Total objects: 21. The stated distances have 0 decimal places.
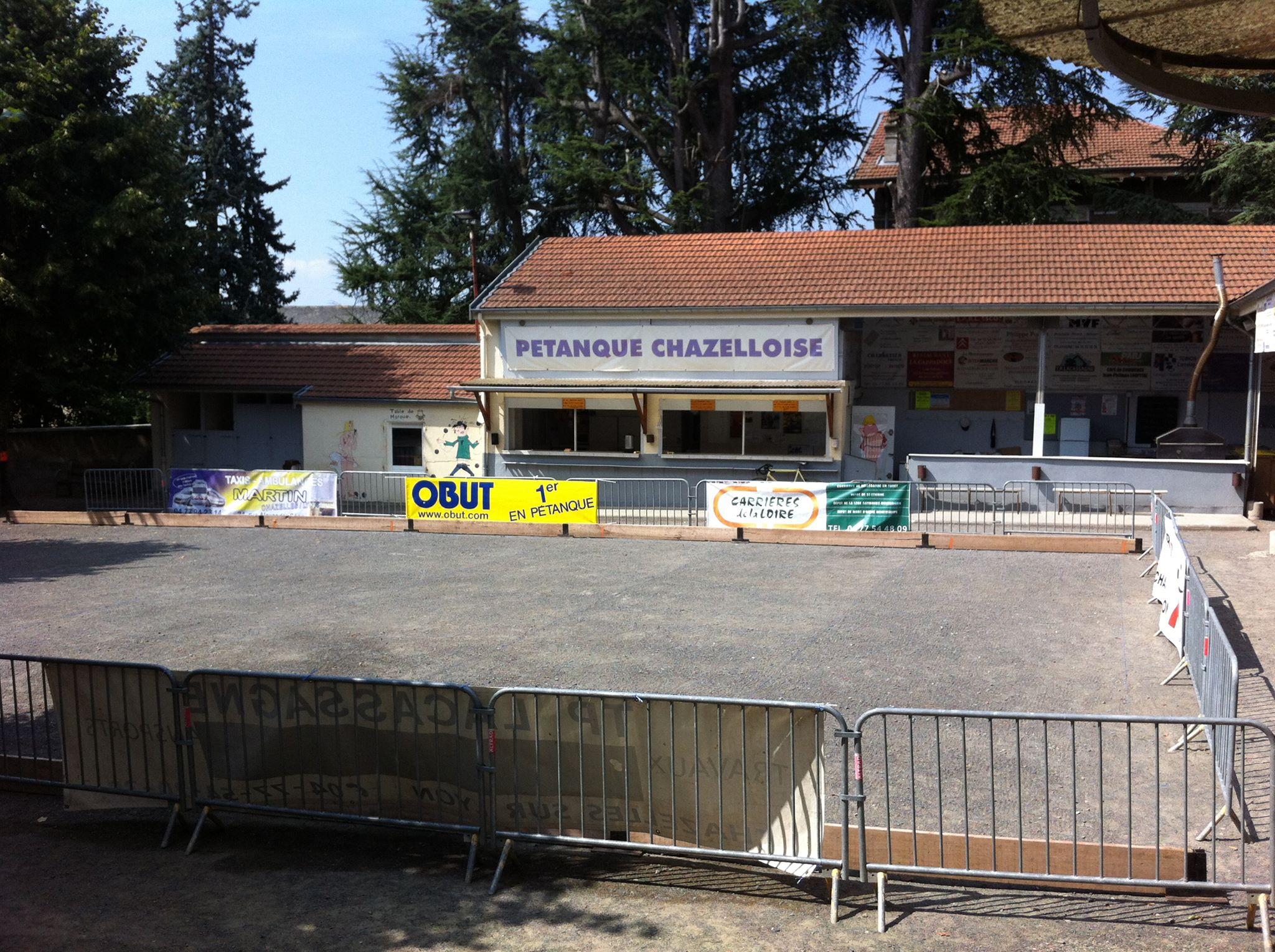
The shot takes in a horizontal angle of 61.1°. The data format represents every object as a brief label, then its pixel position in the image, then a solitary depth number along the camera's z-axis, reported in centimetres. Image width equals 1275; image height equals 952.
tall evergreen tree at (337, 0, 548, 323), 3953
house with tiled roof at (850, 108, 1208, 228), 3219
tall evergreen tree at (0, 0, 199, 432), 2333
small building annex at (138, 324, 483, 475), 2639
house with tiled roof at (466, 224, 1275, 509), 2378
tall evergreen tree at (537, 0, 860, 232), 3725
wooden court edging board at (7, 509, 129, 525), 2272
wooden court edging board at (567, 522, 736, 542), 2006
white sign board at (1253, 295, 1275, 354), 1869
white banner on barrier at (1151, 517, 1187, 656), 1075
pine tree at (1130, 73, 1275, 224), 2775
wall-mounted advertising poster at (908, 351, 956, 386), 2703
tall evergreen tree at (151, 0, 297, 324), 4872
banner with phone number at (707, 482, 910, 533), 1973
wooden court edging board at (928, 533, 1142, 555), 1789
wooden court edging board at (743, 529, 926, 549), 1906
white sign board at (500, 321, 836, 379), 2419
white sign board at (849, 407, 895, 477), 2469
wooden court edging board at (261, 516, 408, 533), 2180
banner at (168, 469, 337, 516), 2272
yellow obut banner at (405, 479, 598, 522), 2139
